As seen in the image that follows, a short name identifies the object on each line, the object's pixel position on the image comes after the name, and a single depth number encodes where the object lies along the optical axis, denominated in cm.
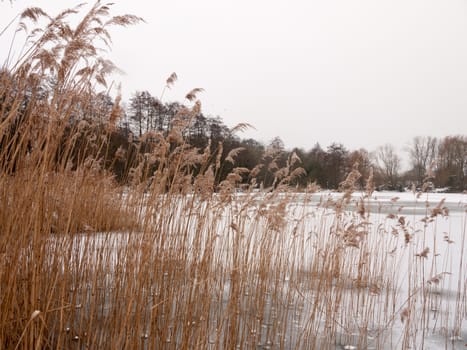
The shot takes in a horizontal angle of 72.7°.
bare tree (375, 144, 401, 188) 5222
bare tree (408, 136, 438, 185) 5247
